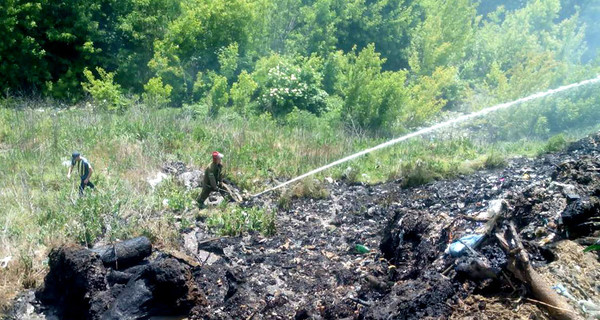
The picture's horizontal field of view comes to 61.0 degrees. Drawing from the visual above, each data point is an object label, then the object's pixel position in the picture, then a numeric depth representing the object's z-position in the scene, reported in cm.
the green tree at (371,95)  1683
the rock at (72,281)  603
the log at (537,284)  412
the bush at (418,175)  1012
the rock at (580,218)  526
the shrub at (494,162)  1156
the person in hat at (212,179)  850
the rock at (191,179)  947
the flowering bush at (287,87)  1719
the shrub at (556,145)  1291
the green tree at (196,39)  1702
